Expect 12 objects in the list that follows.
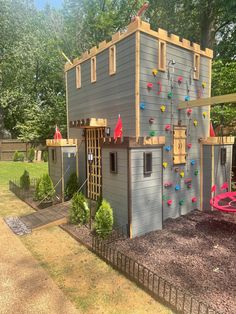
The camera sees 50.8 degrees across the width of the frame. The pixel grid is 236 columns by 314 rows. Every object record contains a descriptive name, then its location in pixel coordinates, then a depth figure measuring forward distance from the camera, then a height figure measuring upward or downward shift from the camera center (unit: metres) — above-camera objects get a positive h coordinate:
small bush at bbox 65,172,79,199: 11.21 -1.81
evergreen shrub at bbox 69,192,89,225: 8.55 -2.22
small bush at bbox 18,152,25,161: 28.03 -1.09
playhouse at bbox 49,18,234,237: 7.47 +0.65
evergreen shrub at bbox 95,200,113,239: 7.25 -2.22
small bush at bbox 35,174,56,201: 11.32 -1.95
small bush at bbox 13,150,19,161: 27.91 -1.07
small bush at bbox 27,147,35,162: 27.69 -0.96
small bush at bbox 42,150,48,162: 27.88 -1.09
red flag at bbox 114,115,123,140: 7.39 +0.44
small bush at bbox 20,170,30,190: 13.72 -1.96
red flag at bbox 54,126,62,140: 12.20 +0.50
